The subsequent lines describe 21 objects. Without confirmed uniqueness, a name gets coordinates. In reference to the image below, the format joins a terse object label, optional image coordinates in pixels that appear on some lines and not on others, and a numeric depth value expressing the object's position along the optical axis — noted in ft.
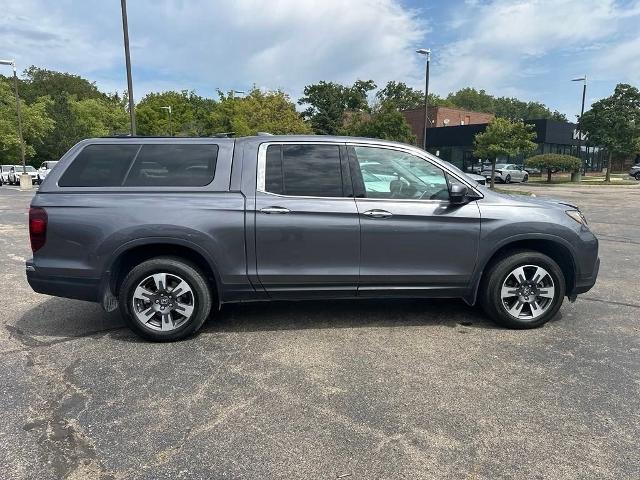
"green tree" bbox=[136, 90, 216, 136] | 171.22
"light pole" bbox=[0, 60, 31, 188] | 90.86
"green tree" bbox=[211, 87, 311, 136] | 109.50
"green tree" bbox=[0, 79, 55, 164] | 141.28
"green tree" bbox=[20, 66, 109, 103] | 216.66
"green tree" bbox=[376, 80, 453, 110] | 240.73
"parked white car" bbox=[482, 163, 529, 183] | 121.29
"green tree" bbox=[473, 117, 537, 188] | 99.40
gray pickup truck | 13.46
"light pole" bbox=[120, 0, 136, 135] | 45.19
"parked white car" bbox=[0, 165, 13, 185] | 113.09
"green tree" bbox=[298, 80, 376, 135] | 176.45
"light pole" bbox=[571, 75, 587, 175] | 110.54
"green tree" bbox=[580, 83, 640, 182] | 113.91
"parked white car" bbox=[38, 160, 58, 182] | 107.16
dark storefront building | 136.05
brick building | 180.86
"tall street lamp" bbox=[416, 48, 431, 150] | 78.64
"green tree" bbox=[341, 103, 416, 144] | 114.11
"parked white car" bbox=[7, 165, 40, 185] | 109.46
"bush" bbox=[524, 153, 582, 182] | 116.16
